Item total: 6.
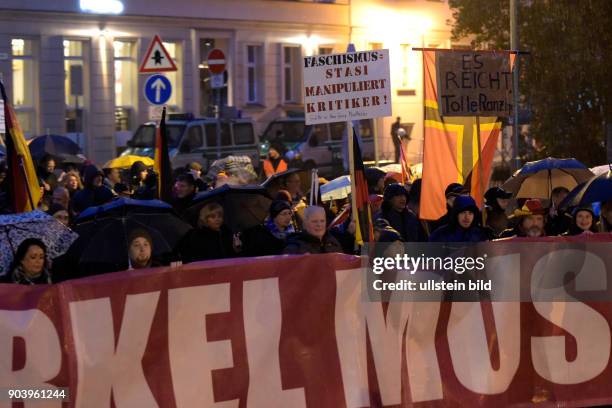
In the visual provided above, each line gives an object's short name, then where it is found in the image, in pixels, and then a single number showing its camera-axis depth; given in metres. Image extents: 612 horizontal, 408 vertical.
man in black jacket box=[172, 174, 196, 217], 14.47
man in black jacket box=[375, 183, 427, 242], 13.47
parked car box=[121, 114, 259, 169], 33.84
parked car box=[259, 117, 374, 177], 38.06
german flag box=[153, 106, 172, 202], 14.21
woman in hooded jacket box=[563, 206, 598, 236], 12.19
